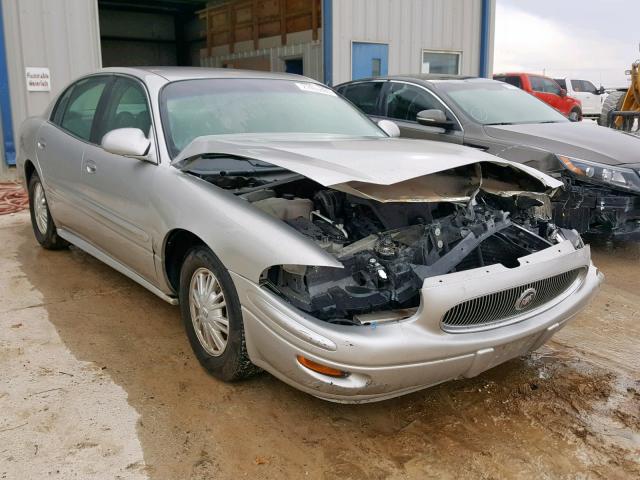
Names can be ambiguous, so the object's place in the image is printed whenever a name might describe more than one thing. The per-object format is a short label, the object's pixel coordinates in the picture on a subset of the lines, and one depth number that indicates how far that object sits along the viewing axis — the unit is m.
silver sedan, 2.51
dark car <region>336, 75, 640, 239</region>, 5.17
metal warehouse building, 9.21
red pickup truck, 18.69
